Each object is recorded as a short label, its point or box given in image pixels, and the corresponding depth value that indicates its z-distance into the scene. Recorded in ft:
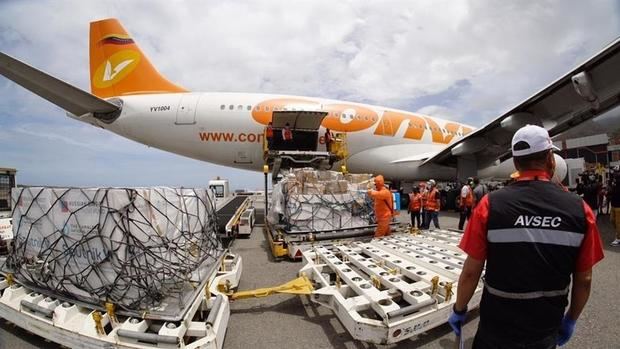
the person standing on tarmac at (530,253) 4.58
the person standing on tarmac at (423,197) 27.17
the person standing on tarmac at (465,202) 26.20
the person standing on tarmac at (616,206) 20.71
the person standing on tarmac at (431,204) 25.96
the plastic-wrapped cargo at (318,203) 19.40
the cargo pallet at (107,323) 7.32
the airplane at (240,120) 30.63
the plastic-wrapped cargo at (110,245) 9.12
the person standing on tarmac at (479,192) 24.82
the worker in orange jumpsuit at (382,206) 19.42
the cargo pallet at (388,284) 7.77
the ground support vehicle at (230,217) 21.74
